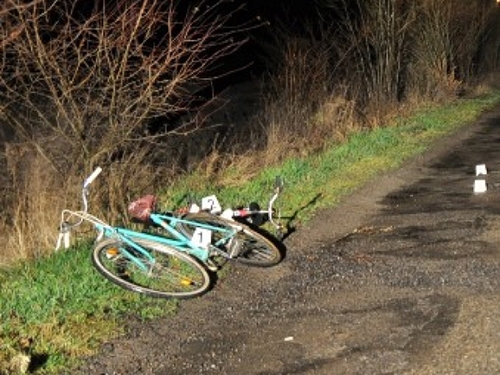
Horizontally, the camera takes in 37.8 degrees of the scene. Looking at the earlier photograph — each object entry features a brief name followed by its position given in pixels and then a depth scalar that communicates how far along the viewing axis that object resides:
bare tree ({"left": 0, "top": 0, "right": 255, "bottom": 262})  8.16
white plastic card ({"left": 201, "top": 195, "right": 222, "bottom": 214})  6.91
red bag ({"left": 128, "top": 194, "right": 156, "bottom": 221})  6.64
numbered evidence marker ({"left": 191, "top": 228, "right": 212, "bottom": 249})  6.45
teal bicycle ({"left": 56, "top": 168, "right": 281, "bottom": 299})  6.15
